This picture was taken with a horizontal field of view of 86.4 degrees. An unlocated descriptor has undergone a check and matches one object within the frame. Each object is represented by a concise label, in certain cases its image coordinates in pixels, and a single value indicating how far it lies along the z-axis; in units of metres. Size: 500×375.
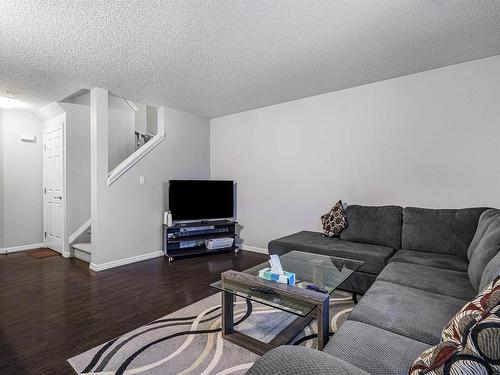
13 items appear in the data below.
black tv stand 4.01
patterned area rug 1.62
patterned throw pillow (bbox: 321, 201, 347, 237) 3.27
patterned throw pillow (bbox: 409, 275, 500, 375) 0.56
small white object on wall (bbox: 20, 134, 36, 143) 4.55
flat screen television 4.11
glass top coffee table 1.56
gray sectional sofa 1.00
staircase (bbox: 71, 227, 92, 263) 3.91
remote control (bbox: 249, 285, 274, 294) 1.78
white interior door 4.24
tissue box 1.83
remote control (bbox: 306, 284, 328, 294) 1.80
